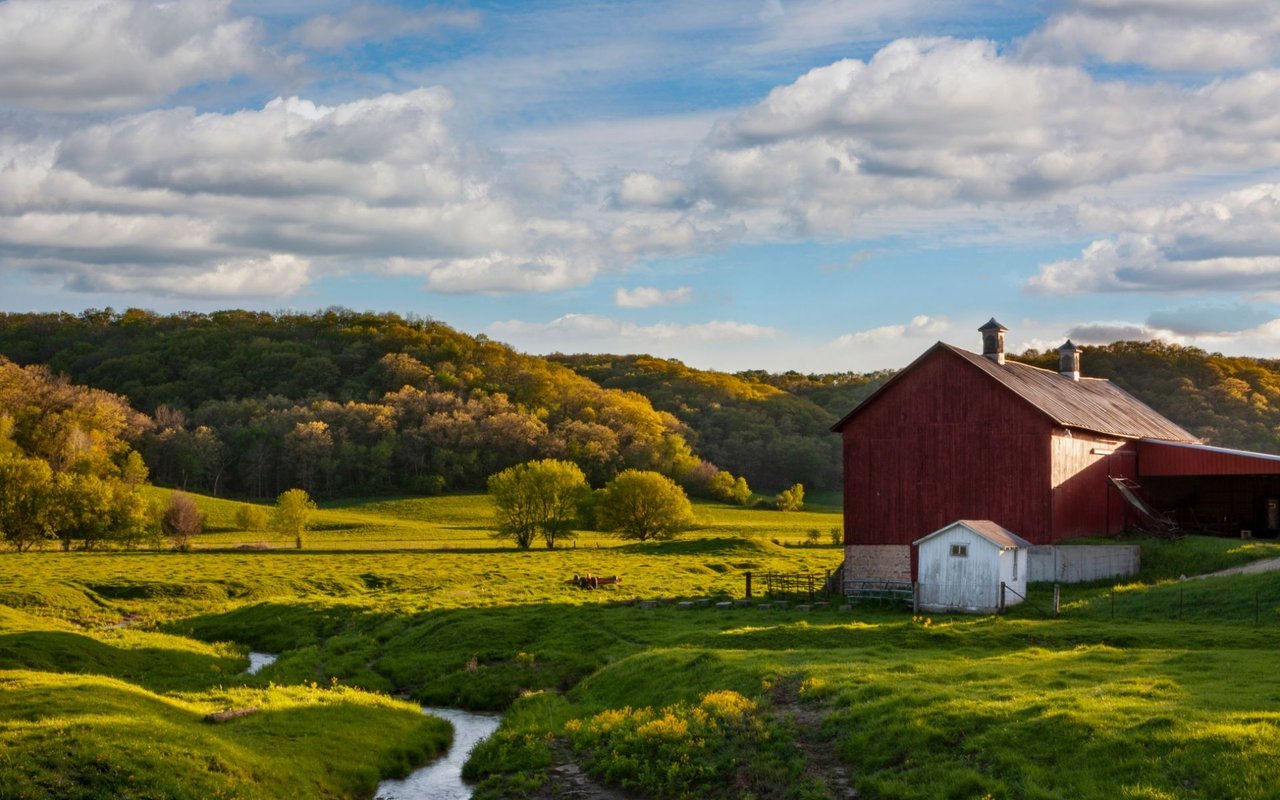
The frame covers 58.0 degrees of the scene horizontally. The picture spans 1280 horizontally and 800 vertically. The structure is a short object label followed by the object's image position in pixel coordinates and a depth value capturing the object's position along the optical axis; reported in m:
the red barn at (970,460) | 47.28
